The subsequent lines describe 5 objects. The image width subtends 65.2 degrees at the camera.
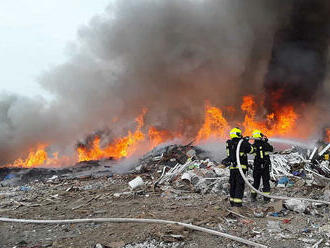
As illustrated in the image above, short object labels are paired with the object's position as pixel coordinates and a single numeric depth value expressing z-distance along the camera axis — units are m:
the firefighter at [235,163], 5.59
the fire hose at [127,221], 3.76
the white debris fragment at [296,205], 5.16
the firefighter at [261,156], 6.25
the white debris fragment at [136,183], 7.98
